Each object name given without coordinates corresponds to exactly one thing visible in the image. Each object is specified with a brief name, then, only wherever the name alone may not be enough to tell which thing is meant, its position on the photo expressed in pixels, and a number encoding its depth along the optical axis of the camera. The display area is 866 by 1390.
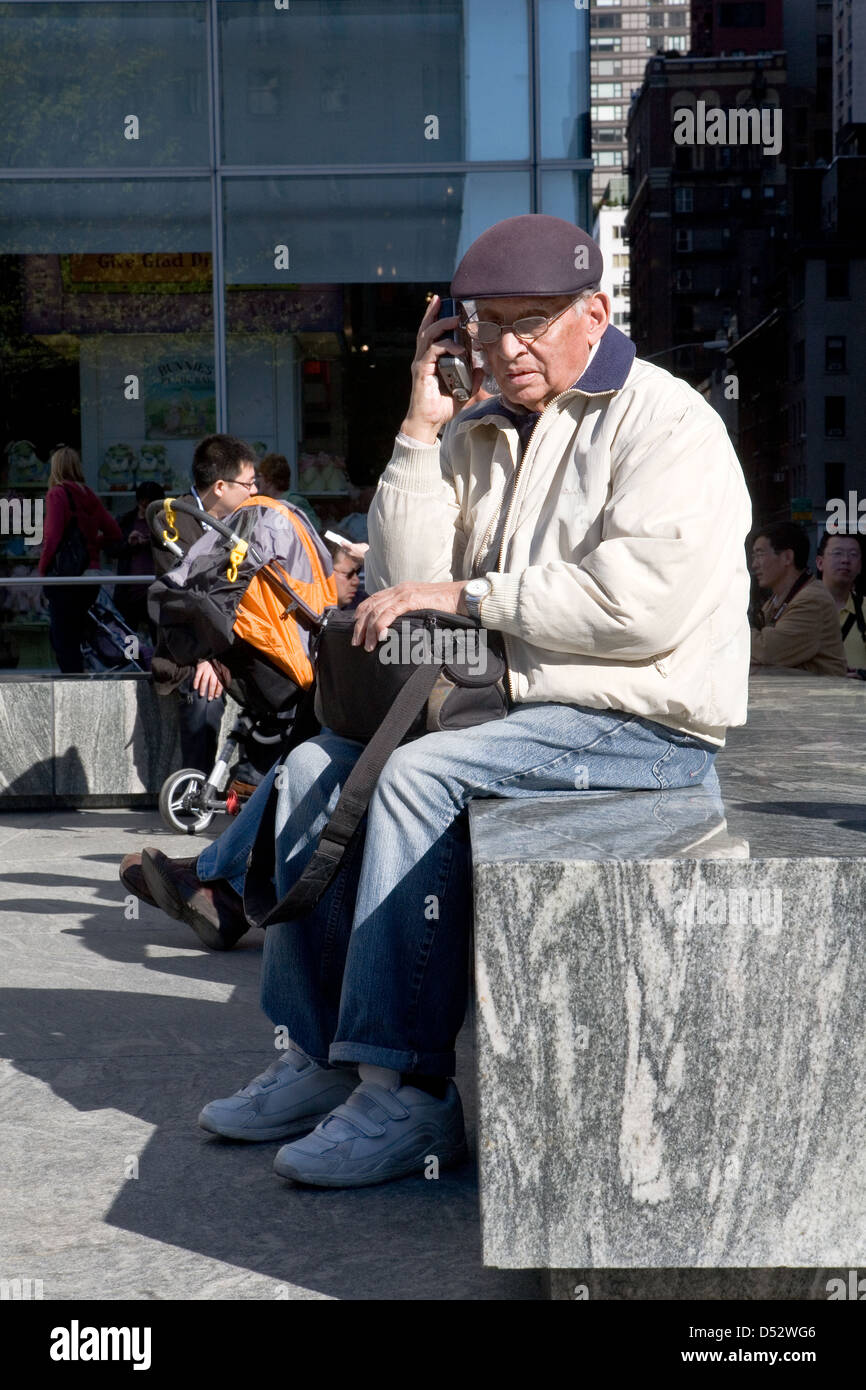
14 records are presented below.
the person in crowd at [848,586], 7.86
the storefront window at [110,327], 12.30
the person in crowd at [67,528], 10.90
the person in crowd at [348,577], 7.41
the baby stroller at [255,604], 6.29
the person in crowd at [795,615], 7.15
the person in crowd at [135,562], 11.16
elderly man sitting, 3.00
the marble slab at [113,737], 8.43
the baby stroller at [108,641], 10.91
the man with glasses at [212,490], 7.18
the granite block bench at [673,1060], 2.37
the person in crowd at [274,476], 8.90
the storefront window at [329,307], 12.25
